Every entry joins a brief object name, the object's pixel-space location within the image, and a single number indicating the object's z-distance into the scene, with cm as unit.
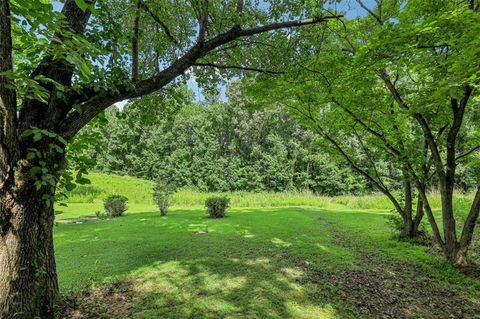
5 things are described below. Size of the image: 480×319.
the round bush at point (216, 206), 1004
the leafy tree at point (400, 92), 344
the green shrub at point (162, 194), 1056
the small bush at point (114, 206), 1075
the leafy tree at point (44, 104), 203
